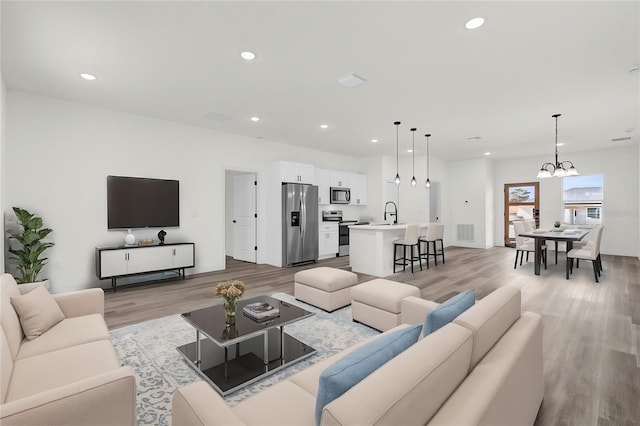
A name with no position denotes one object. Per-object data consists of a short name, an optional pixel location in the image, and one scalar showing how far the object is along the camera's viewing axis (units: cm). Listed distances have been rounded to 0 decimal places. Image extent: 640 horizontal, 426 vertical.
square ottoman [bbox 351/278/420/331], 292
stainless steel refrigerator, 652
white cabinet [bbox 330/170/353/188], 787
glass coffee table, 219
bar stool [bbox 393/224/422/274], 565
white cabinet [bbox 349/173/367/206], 836
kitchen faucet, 814
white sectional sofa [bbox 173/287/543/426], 84
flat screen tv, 477
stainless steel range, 784
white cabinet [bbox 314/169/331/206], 755
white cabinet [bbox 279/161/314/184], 660
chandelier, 531
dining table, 550
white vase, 478
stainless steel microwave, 782
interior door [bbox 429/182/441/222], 964
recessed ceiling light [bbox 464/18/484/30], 250
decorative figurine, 512
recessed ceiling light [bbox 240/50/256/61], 303
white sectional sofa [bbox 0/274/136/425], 112
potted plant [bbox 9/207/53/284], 372
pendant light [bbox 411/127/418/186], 612
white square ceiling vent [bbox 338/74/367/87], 354
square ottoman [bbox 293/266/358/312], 362
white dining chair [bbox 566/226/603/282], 516
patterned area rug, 203
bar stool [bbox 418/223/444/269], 621
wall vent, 945
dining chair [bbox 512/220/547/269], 654
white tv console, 443
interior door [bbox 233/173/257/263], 699
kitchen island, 548
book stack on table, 249
